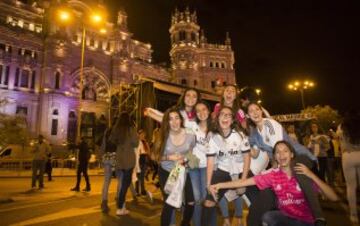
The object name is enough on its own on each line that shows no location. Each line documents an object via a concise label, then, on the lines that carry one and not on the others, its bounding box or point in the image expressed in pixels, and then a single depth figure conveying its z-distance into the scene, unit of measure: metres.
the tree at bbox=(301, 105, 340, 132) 40.78
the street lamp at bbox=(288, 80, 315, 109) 26.70
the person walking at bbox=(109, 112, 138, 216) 6.40
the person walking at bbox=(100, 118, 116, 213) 6.94
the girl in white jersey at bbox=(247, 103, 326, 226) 3.10
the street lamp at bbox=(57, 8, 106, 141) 39.91
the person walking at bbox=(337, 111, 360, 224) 5.54
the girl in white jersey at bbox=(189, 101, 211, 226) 4.26
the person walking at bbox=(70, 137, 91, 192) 10.62
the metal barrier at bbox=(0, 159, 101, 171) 20.05
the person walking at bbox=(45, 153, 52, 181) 15.11
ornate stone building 36.06
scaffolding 20.41
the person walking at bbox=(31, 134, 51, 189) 11.32
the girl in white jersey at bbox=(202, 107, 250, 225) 4.02
